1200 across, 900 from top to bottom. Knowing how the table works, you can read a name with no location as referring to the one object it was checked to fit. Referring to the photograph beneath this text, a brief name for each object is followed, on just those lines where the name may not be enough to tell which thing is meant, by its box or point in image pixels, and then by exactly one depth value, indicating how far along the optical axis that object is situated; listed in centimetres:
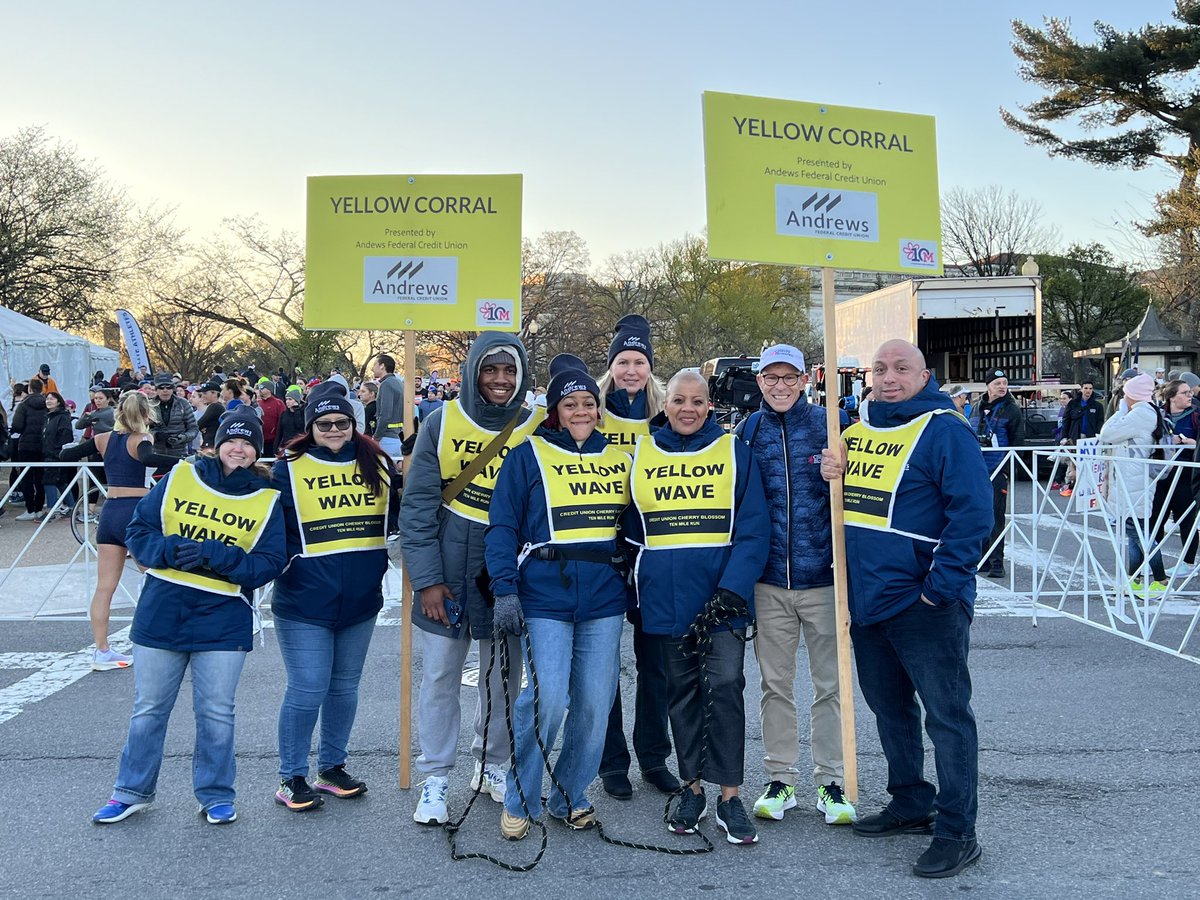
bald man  399
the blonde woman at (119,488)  687
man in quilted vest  447
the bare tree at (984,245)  5300
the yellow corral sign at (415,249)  527
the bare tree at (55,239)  3130
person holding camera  1269
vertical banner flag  2391
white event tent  2134
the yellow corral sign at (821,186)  473
